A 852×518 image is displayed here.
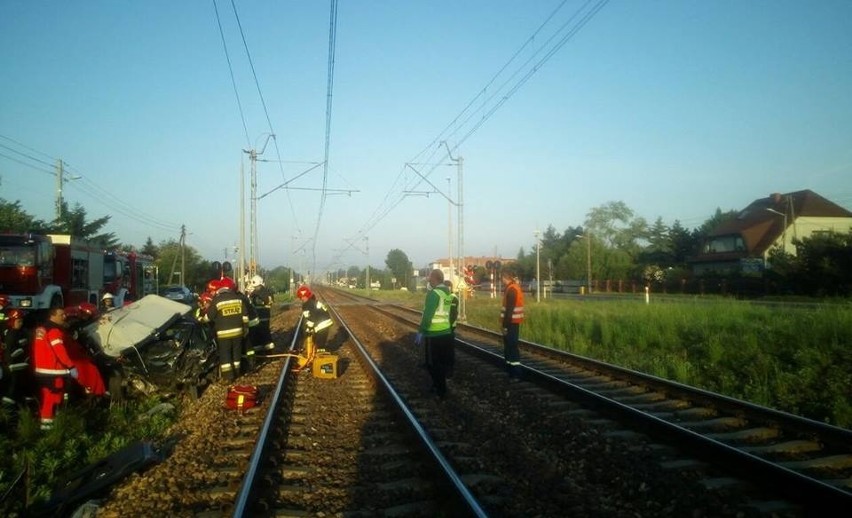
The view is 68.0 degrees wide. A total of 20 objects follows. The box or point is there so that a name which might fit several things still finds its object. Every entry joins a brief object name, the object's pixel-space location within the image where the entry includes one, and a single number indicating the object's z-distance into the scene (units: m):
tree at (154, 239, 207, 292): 68.06
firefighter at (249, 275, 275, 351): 13.15
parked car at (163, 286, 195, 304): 37.41
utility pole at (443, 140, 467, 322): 25.00
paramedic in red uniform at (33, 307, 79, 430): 7.70
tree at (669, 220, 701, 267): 71.00
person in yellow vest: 9.35
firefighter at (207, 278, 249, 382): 10.09
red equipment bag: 8.62
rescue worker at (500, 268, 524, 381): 10.83
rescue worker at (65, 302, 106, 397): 8.54
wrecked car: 9.33
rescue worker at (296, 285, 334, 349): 11.91
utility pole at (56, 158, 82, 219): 37.47
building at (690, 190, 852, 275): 53.00
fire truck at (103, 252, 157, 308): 26.74
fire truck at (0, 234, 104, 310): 18.73
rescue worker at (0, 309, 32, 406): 8.60
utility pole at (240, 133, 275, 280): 29.94
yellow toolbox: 11.60
